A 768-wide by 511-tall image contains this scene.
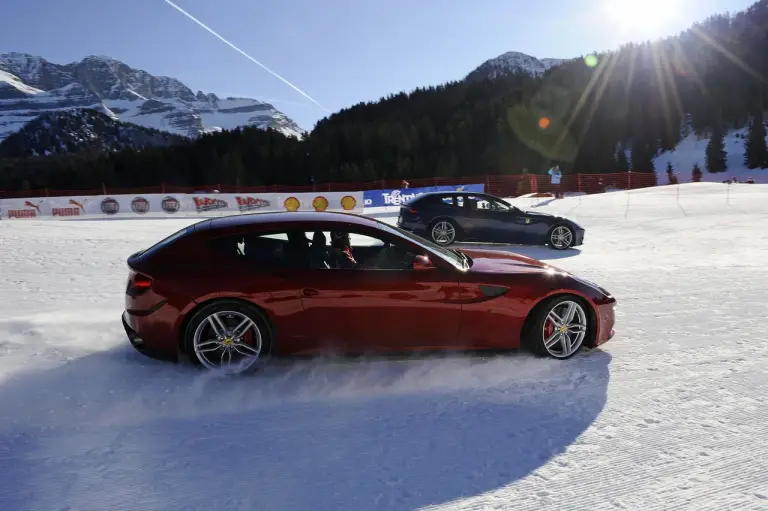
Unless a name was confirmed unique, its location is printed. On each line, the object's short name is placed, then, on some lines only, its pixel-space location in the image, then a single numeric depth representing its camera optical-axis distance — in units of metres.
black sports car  10.41
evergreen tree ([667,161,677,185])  74.50
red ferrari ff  3.71
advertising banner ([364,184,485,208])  26.36
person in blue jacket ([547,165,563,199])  22.93
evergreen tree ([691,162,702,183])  53.16
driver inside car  3.86
